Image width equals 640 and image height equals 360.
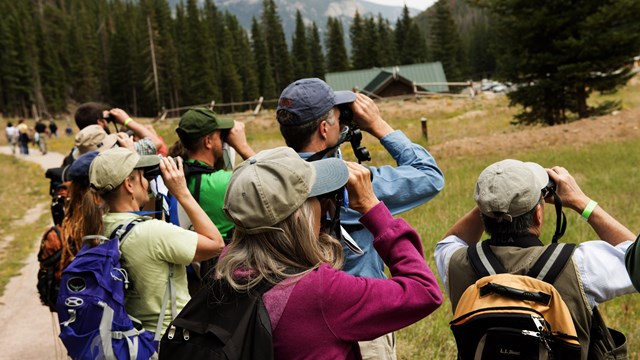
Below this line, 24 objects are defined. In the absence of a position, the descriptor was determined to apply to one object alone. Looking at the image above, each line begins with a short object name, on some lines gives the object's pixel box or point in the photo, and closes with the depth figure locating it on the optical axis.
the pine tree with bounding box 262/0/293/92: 95.62
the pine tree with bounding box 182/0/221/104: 84.44
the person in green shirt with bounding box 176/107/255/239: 4.02
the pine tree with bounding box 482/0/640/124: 19.58
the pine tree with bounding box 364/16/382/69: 89.06
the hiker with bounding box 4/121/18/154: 34.34
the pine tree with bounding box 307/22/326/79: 97.12
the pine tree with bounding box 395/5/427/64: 92.75
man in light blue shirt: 2.84
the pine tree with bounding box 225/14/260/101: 90.88
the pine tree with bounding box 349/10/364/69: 89.90
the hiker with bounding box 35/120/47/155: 32.62
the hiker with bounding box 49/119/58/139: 47.81
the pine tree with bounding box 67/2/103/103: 93.69
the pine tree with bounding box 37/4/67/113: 86.06
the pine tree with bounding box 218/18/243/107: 87.75
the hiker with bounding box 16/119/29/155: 32.22
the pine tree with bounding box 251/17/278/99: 92.56
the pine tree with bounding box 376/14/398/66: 89.69
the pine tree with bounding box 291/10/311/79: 95.62
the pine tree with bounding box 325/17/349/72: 89.81
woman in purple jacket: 1.91
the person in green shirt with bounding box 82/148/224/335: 3.19
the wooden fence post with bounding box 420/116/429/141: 20.95
